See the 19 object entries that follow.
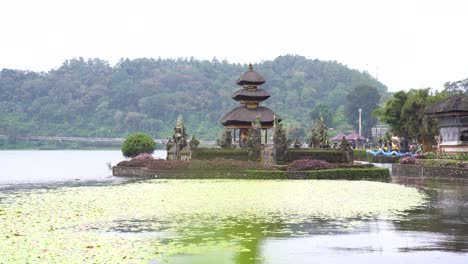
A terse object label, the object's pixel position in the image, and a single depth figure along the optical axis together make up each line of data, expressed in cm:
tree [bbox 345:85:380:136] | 14625
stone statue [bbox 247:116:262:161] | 4775
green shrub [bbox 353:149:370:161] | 7668
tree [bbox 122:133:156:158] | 5941
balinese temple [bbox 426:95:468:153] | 5072
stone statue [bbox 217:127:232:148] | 5378
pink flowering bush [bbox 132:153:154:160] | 4947
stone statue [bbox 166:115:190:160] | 5003
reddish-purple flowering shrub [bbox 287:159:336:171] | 4100
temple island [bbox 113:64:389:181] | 4075
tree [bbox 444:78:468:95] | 11731
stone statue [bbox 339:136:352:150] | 5066
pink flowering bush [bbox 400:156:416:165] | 4773
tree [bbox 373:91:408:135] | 7688
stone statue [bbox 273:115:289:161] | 4819
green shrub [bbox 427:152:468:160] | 4453
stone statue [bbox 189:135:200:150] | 4874
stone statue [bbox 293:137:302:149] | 5697
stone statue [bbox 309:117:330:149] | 5659
